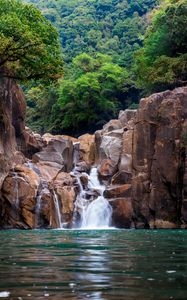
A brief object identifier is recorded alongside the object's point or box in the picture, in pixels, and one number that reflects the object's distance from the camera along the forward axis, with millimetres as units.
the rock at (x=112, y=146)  37903
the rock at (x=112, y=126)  43700
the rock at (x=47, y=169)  36181
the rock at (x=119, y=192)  34312
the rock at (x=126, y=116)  45156
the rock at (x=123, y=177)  35159
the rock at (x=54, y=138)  42231
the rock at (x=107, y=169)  37291
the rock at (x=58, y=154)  39781
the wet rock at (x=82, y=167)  40062
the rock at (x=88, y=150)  43150
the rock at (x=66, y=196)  33844
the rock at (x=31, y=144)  41781
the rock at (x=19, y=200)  32812
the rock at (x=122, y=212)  33625
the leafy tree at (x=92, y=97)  59344
